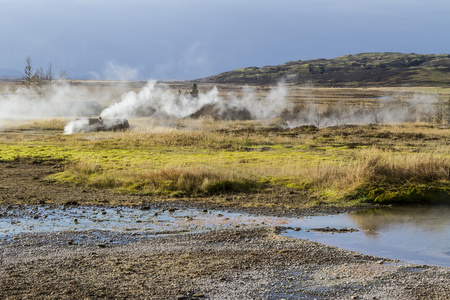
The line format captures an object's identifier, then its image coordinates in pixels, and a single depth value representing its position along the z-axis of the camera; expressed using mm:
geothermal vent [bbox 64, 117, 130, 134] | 52781
